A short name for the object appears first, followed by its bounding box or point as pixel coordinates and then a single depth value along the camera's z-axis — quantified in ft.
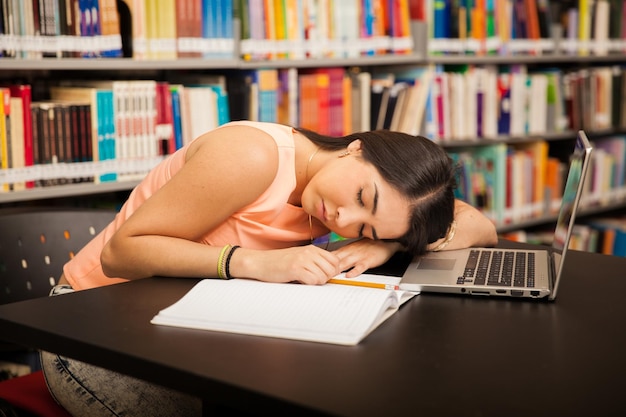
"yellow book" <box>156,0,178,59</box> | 8.30
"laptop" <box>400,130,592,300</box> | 4.28
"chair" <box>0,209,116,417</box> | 5.59
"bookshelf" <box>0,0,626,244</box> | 7.75
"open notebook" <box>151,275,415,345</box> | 3.54
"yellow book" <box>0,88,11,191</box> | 7.29
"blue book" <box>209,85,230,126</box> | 8.88
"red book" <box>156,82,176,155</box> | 8.38
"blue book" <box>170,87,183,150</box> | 8.52
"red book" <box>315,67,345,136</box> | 9.95
